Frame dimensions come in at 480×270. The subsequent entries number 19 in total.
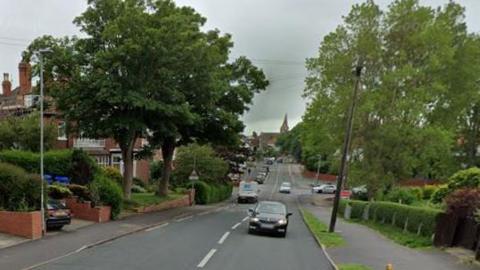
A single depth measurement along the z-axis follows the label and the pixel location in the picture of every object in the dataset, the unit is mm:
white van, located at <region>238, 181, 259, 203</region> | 67000
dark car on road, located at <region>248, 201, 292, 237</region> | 25969
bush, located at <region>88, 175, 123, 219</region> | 29442
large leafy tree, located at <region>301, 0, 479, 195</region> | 45688
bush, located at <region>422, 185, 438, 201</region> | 54706
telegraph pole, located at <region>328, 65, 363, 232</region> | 28484
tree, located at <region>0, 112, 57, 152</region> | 41594
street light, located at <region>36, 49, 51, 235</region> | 21375
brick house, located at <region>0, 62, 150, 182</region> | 52369
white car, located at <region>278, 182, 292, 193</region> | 89125
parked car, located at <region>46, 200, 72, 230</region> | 22594
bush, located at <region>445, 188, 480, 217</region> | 20594
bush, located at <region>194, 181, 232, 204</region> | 59188
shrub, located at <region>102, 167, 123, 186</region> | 49422
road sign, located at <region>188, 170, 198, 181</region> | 51969
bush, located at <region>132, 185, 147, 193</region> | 54325
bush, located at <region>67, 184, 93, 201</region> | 29011
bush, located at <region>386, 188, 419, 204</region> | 45938
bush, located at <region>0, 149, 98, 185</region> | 32188
